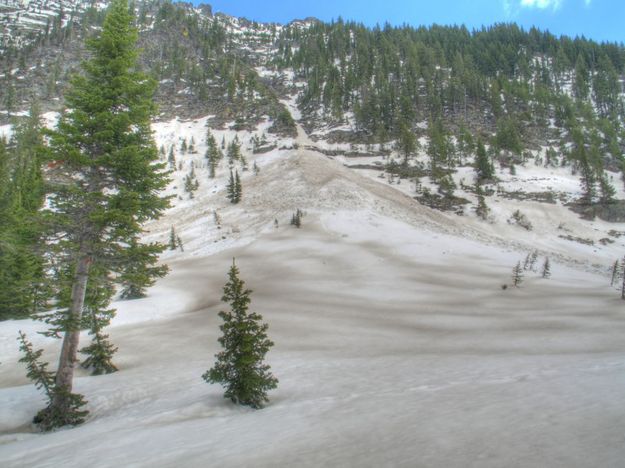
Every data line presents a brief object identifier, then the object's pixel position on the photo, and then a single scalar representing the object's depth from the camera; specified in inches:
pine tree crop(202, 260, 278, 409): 344.2
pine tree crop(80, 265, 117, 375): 526.0
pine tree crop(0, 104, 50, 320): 392.2
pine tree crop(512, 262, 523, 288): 1011.8
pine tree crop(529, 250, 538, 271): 1250.5
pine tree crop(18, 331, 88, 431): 369.1
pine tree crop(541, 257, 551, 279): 1135.0
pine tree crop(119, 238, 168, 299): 418.3
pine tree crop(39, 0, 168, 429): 404.8
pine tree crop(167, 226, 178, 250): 1754.4
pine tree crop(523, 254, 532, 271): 1201.2
